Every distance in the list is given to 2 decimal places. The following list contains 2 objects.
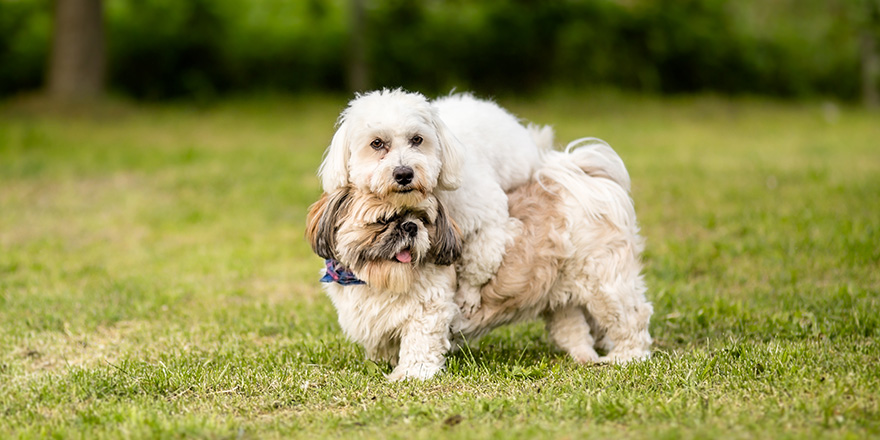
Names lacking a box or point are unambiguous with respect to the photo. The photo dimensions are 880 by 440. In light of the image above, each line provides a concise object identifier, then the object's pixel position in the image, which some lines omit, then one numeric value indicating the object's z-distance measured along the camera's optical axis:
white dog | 4.31
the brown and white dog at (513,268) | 4.55
